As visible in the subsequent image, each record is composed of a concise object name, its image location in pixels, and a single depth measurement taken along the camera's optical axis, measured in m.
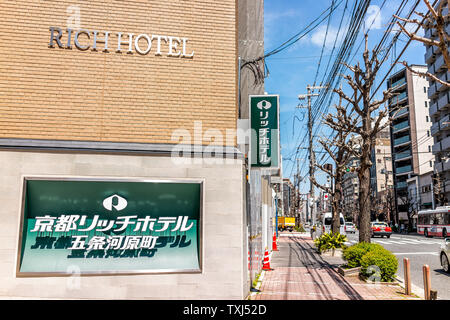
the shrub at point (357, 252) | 12.55
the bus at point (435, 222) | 35.44
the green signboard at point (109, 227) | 8.41
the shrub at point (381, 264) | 11.32
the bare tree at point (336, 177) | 23.91
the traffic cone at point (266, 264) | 14.57
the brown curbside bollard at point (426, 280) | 8.13
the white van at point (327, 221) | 46.00
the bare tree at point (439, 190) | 47.86
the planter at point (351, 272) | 12.62
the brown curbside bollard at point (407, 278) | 9.73
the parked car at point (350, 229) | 54.14
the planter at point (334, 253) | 19.86
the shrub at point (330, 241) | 19.89
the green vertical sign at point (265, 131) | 10.38
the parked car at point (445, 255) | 13.69
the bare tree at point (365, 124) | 14.16
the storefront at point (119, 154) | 8.45
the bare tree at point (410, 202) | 60.87
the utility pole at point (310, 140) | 29.63
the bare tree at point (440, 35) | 5.89
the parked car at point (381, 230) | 38.16
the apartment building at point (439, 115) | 50.25
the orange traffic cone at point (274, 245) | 22.52
